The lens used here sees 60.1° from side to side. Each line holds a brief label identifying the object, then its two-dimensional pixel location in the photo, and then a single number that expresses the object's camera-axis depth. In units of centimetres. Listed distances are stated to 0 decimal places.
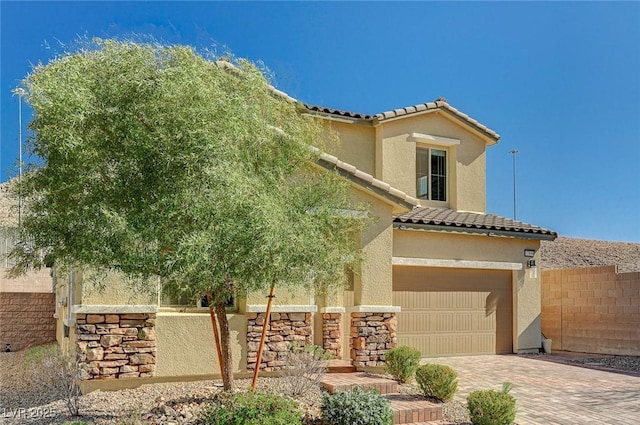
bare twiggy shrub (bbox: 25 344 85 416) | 875
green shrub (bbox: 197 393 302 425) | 728
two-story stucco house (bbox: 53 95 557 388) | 1038
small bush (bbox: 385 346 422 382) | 1109
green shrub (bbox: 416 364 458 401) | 970
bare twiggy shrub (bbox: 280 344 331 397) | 977
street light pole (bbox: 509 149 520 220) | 3276
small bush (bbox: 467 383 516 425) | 829
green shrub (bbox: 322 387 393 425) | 784
